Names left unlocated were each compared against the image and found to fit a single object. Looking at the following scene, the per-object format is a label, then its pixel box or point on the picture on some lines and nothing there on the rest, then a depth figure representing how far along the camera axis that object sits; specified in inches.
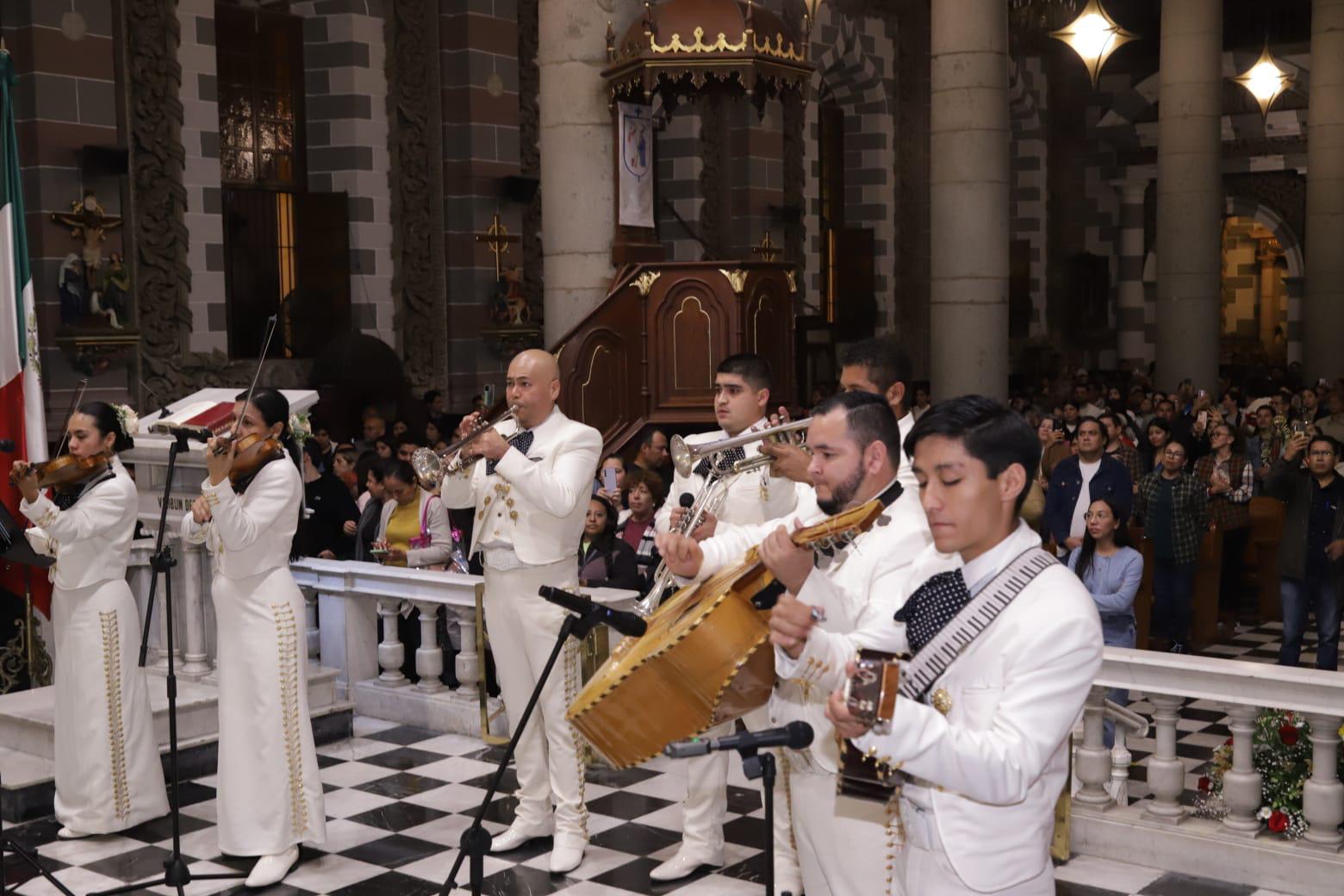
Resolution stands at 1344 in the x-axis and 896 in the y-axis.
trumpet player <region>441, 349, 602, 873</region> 237.9
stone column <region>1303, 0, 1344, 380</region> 797.2
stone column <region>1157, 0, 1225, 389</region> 749.3
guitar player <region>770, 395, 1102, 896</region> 109.9
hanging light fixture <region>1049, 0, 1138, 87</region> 719.1
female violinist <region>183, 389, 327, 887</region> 236.5
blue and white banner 456.4
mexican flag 313.4
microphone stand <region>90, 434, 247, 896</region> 218.2
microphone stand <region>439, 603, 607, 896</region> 151.2
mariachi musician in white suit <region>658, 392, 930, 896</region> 149.5
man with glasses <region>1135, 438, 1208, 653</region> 380.8
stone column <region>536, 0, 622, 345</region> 431.8
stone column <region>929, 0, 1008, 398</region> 591.5
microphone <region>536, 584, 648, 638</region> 146.6
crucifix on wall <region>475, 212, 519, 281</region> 642.8
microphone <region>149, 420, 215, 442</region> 231.0
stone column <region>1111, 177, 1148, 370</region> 1086.4
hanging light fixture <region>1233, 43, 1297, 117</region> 808.9
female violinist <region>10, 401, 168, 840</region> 257.4
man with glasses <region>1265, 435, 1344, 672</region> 361.1
